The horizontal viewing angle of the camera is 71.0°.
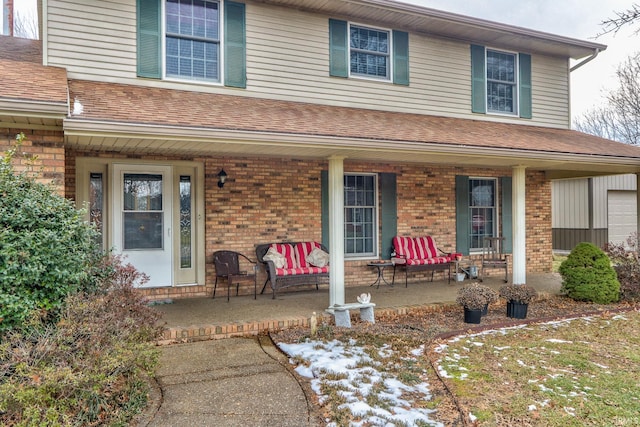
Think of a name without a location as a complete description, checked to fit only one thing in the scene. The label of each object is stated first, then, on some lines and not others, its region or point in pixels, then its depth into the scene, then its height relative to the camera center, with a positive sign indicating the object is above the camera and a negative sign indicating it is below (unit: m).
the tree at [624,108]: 18.86 +5.15
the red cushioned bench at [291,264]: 7.04 -0.75
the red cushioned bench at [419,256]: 8.30 -0.73
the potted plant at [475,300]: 6.03 -1.11
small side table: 8.20 -0.93
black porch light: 7.15 +0.68
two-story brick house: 5.65 +1.26
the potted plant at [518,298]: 6.36 -1.14
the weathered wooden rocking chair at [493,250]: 9.48 -0.69
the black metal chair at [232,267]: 6.80 -0.75
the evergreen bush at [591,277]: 7.35 -0.99
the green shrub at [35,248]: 3.39 -0.22
